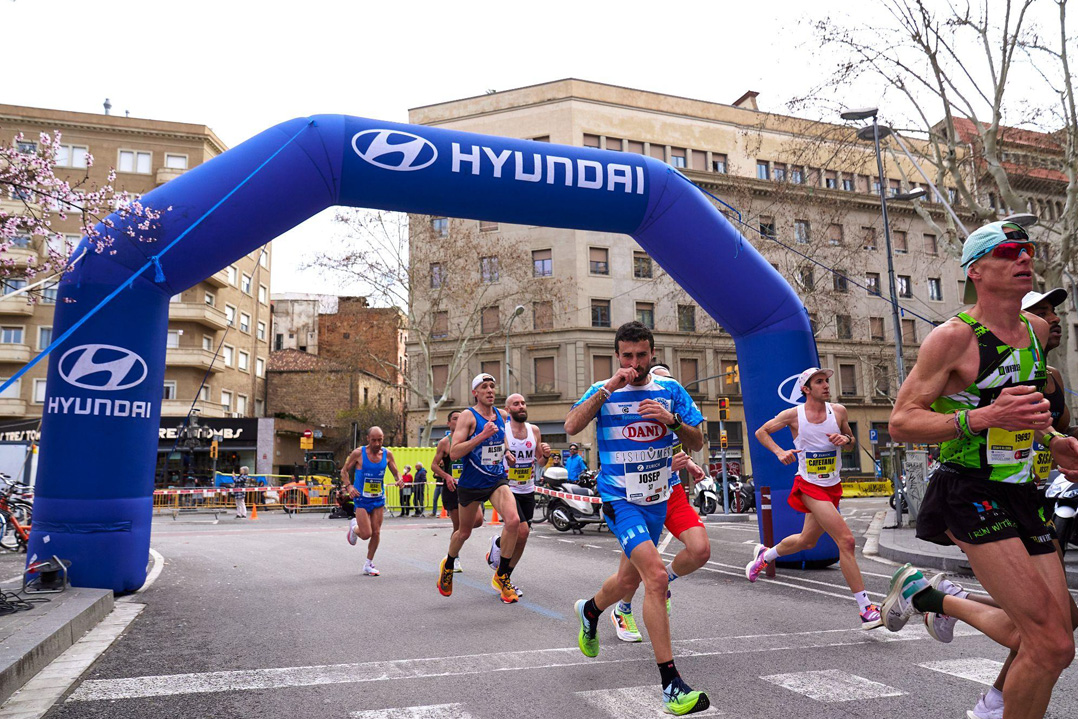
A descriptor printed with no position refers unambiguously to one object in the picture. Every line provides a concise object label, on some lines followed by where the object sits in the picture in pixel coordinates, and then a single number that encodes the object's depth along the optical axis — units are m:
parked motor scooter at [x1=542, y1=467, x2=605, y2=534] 16.91
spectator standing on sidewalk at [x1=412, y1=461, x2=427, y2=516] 26.55
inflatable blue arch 7.82
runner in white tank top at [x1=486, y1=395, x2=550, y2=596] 8.91
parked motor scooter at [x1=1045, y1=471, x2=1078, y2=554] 8.20
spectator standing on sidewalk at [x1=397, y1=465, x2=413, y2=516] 26.69
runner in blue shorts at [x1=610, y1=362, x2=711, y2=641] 4.91
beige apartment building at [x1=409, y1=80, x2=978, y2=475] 43.97
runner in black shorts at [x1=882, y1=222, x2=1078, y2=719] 3.01
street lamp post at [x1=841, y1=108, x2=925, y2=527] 20.58
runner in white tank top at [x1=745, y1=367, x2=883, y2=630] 6.80
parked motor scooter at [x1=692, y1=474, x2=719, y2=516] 23.91
